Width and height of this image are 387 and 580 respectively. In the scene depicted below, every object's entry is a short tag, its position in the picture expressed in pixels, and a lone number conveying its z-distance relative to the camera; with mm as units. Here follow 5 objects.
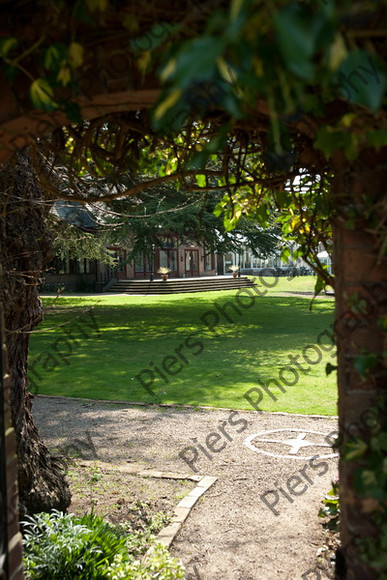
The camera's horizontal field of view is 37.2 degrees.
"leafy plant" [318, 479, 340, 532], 4301
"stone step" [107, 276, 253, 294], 36031
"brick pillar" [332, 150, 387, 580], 2164
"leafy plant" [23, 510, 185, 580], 3678
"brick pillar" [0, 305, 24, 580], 2414
